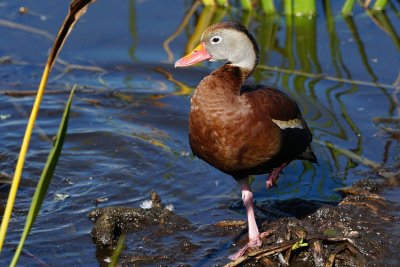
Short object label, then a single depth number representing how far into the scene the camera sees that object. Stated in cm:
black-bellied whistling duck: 996
